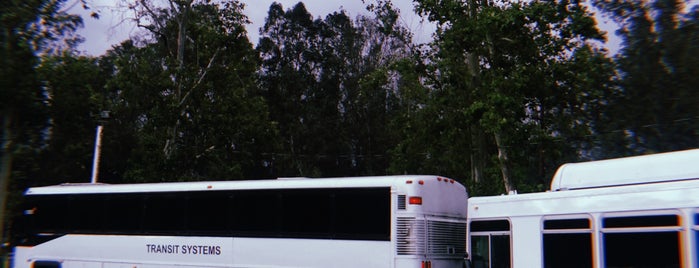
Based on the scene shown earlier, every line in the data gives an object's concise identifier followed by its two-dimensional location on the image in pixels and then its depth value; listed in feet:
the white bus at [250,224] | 43.62
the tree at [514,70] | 90.17
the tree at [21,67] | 60.03
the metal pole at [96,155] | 88.61
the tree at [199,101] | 112.37
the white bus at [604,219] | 28.43
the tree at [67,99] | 64.49
